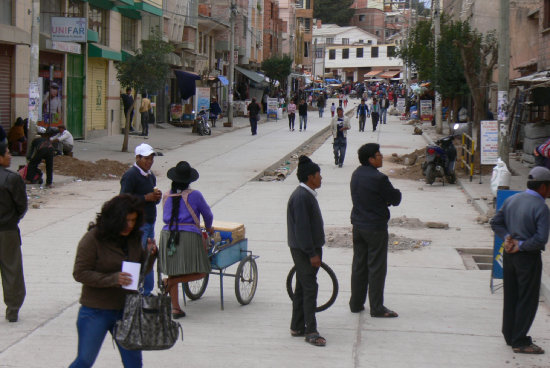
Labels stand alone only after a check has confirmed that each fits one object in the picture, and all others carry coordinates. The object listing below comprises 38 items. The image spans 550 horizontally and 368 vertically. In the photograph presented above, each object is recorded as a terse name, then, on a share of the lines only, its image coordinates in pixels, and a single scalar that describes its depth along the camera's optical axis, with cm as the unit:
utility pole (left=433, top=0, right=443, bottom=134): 3820
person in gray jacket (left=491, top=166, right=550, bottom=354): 700
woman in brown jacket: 505
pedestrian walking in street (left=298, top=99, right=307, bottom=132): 4275
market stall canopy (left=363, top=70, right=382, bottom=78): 12012
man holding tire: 720
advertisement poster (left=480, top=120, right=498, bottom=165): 1920
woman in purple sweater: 781
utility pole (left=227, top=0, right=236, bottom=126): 4388
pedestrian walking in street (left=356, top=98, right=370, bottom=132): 4109
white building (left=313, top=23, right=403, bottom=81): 12588
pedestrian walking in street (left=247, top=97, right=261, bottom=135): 3811
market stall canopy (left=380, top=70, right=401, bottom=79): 11556
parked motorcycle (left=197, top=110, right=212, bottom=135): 3797
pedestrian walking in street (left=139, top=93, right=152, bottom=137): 3403
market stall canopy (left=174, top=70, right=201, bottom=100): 4403
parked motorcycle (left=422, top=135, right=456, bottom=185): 2091
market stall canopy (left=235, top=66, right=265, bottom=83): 6184
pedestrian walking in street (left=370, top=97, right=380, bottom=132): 4188
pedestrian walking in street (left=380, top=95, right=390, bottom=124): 4994
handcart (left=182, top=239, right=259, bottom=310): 835
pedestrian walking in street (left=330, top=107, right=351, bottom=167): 2423
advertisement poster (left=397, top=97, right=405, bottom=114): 6059
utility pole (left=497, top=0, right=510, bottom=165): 1669
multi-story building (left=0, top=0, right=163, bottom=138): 2500
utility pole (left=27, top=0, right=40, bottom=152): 2019
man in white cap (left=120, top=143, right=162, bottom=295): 828
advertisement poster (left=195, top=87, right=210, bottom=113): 4219
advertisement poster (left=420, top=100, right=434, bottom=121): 4878
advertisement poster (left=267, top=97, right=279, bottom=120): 5400
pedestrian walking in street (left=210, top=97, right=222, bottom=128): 4373
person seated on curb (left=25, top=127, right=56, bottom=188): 1805
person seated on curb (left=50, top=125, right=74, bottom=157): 2236
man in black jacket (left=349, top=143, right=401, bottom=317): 816
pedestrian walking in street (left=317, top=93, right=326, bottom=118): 5794
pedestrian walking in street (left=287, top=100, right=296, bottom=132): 4262
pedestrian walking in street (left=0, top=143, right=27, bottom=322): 762
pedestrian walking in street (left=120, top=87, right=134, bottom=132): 3164
